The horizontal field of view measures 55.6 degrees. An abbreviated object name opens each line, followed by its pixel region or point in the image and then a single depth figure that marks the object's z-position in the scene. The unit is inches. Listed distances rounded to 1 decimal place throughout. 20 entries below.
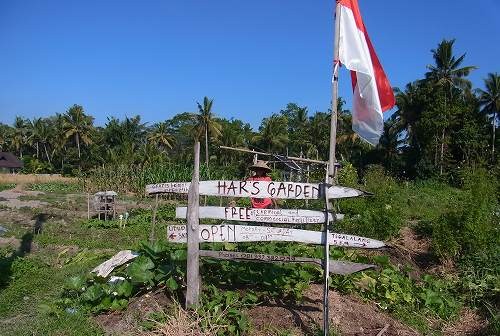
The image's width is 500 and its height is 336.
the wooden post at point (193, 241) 185.5
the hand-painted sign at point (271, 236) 181.6
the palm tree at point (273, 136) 1923.0
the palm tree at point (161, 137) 2380.7
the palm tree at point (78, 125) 2353.6
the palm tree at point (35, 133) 2751.0
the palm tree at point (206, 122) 1882.4
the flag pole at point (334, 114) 179.5
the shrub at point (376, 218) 366.7
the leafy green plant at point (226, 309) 174.7
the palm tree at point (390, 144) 1887.3
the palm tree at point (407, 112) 1793.8
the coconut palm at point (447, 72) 1646.2
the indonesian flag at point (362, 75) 205.2
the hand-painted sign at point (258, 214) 186.9
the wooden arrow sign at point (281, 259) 182.9
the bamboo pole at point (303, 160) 417.4
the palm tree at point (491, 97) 1679.4
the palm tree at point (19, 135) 2947.8
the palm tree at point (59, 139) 2439.7
